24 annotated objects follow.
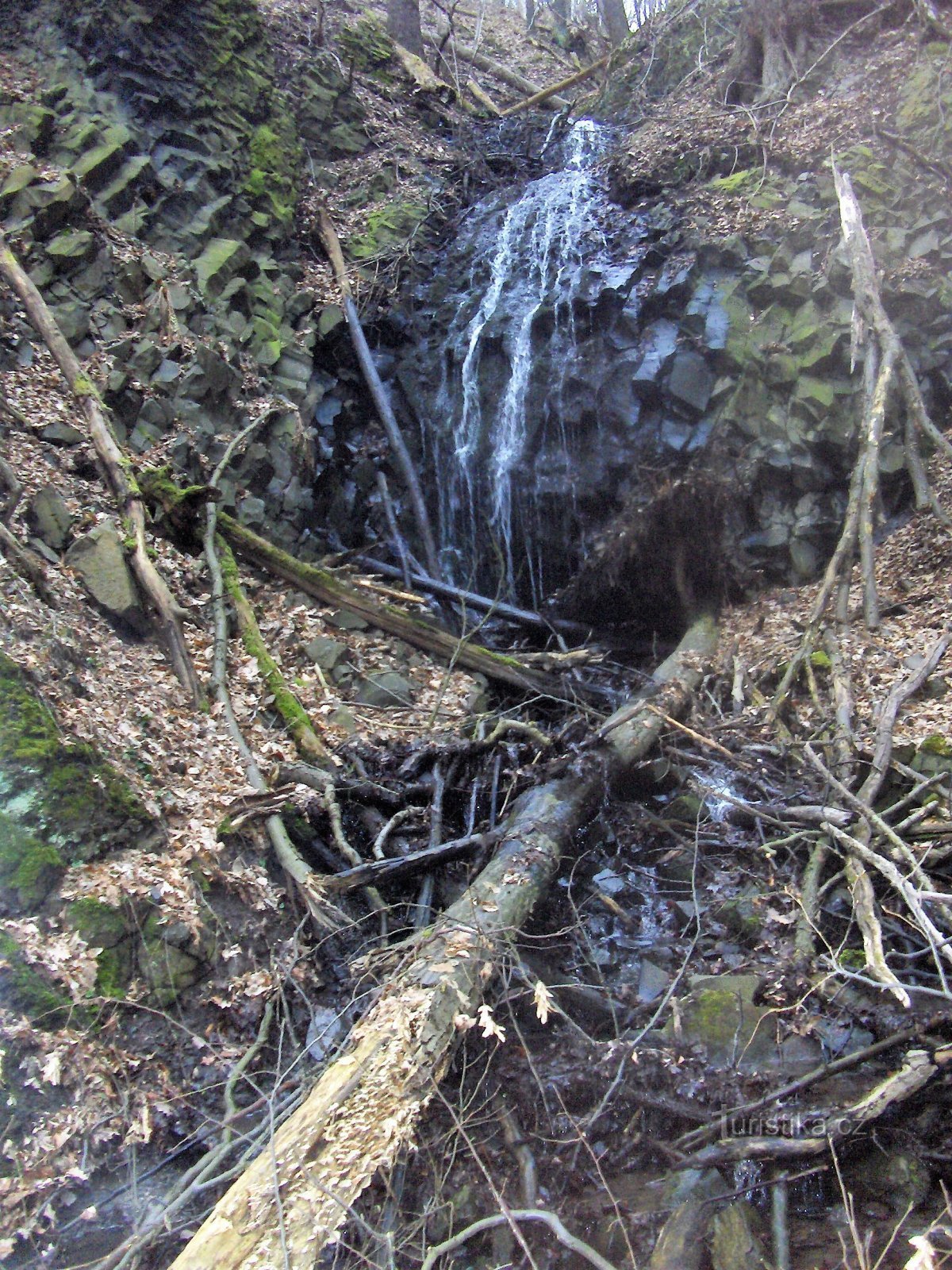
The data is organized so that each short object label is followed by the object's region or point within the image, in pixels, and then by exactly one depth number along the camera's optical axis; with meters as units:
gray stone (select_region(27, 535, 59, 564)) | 5.85
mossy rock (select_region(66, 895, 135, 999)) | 4.25
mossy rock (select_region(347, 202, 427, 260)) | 11.30
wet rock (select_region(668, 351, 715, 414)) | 9.13
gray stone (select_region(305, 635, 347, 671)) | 7.31
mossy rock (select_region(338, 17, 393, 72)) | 13.81
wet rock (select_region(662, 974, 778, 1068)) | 4.24
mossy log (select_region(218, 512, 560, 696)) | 7.59
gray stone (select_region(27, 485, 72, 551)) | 6.01
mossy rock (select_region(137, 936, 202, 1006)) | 4.42
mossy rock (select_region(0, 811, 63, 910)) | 4.20
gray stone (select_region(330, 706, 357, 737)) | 6.68
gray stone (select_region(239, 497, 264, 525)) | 8.23
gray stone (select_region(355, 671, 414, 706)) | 7.23
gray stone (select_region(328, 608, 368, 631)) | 7.83
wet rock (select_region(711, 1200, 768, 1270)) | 3.45
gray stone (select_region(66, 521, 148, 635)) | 6.02
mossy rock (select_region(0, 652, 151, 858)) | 4.43
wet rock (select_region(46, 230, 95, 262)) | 7.72
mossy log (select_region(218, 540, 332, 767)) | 6.17
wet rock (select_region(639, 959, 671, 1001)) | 4.88
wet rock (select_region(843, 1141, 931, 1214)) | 3.53
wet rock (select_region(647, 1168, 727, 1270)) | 3.52
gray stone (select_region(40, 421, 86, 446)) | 6.71
